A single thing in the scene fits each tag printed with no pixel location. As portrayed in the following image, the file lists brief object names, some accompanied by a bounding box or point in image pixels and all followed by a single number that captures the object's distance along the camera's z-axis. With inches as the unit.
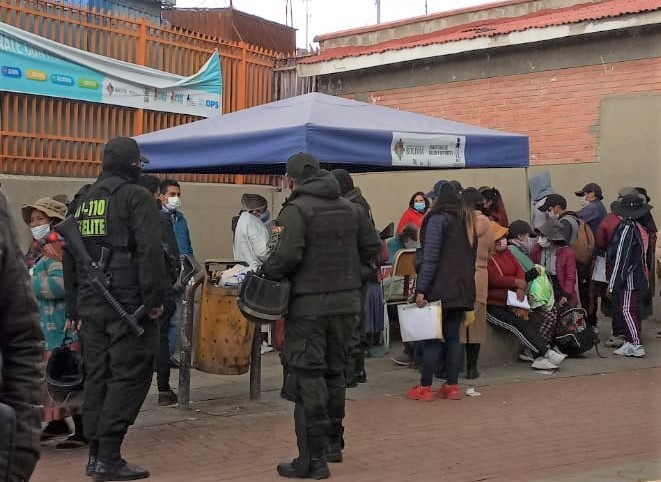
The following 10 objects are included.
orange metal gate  469.4
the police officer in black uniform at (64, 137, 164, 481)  218.7
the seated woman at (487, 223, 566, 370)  367.6
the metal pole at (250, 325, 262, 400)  305.3
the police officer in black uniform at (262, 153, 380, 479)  221.5
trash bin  298.4
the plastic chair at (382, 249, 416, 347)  391.2
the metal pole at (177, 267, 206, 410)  295.4
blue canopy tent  317.1
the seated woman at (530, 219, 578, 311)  399.2
